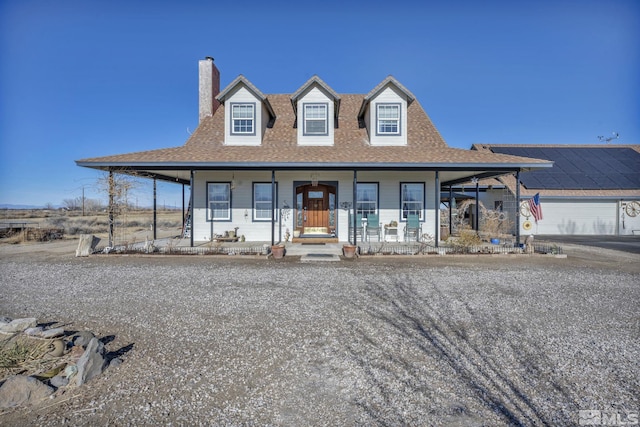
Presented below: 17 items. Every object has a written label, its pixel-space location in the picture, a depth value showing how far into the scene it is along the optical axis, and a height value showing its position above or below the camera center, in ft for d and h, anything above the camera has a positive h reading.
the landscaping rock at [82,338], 12.94 -5.26
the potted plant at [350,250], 33.88 -3.98
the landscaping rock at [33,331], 13.51 -5.07
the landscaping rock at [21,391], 9.31 -5.35
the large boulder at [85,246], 34.73 -3.71
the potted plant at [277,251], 33.76 -4.08
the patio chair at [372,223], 43.65 -1.39
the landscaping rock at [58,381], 10.12 -5.39
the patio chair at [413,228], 44.06 -2.12
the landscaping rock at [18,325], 13.97 -5.04
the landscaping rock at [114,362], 11.41 -5.41
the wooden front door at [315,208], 45.70 +0.65
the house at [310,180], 44.55 +4.57
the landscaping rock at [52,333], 13.51 -5.13
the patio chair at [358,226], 44.57 -1.84
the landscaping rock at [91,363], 10.40 -5.04
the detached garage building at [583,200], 63.62 +2.66
